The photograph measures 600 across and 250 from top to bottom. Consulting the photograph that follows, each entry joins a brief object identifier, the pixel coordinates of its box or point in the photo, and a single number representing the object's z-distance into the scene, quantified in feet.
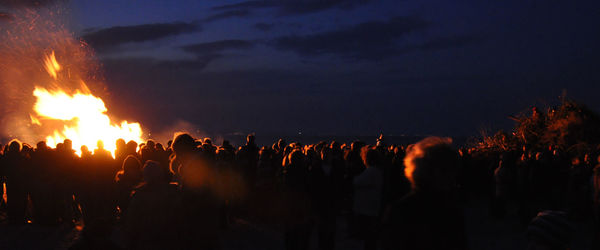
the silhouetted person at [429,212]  9.21
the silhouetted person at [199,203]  15.52
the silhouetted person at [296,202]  24.00
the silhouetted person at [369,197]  24.70
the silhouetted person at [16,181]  38.40
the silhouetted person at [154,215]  15.11
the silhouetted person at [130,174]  26.22
